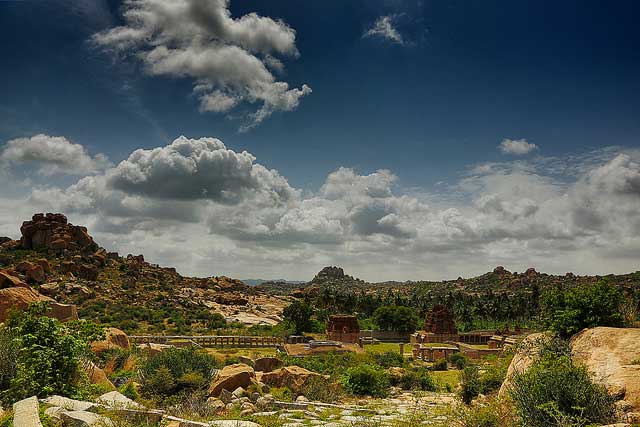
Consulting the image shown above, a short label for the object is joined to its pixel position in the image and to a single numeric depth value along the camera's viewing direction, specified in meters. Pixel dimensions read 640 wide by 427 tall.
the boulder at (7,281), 30.00
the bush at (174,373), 16.08
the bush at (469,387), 17.70
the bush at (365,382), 19.66
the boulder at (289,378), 17.99
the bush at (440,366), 36.59
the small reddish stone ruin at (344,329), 51.31
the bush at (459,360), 37.88
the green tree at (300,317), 63.16
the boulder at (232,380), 16.09
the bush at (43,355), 11.65
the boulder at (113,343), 20.56
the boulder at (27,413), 8.78
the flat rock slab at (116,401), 11.20
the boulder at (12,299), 20.86
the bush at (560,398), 8.91
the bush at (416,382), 23.06
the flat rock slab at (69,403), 10.56
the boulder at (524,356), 12.70
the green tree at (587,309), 12.78
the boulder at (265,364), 22.92
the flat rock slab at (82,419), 9.05
